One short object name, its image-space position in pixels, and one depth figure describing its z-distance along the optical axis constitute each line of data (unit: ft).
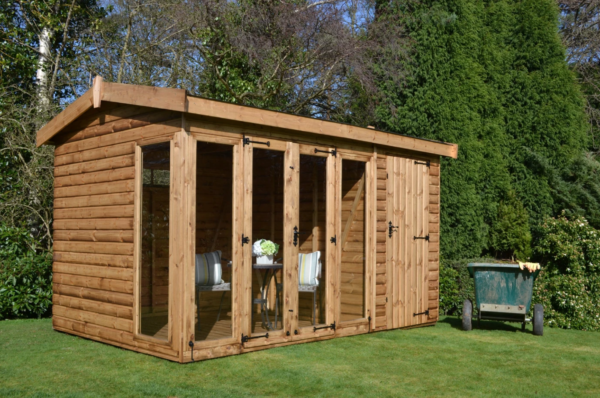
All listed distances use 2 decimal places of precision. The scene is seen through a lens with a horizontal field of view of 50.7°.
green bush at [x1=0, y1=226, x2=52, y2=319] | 28.60
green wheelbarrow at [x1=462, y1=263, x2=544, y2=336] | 25.90
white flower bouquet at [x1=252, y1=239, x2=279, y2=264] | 22.21
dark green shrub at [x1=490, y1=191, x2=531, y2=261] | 35.06
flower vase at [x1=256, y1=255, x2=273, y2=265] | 22.54
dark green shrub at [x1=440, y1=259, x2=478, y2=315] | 32.27
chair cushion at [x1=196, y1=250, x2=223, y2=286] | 22.08
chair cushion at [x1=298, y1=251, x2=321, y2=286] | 22.81
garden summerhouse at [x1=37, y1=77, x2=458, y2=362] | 19.36
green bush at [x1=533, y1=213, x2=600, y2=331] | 29.22
